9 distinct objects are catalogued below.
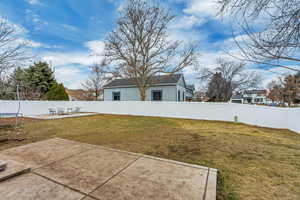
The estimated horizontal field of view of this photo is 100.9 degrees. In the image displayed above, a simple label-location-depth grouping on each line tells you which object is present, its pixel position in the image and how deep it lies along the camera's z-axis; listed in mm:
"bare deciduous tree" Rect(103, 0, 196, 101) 10443
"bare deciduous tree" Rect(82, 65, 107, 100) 22719
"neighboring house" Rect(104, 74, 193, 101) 12914
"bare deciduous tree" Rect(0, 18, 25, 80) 6219
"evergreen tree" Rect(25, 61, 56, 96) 16266
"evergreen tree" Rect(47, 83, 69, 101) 15427
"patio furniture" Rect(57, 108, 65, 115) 10573
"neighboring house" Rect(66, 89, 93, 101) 23969
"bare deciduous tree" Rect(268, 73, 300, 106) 15823
